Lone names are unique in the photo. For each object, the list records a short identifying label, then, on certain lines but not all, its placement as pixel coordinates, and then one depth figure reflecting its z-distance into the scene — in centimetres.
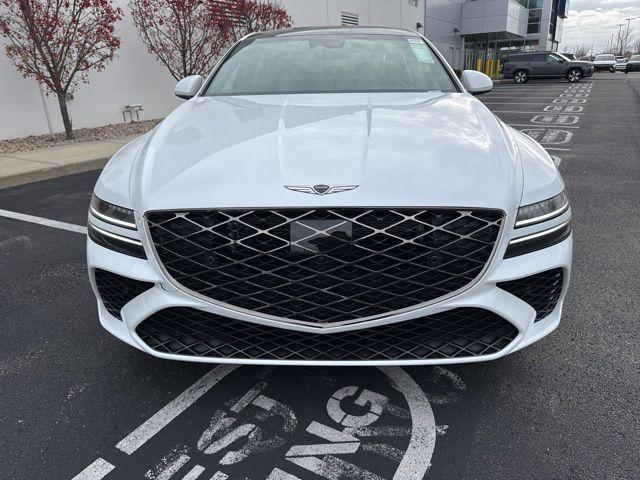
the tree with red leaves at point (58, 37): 818
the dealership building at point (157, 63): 902
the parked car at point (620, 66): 4781
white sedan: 182
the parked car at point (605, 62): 4734
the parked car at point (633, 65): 4585
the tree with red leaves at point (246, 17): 1181
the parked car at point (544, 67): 2988
